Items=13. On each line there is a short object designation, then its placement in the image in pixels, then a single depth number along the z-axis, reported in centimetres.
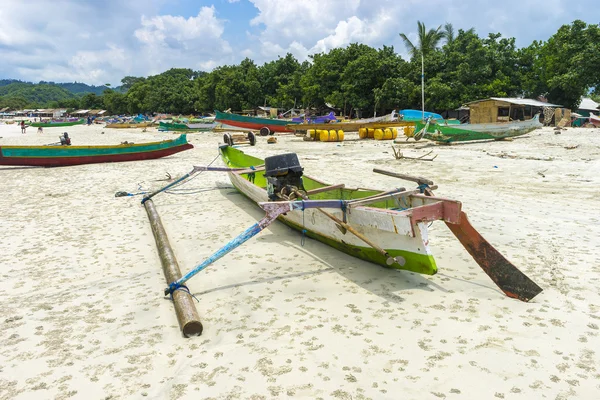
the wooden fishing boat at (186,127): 3353
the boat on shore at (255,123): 2697
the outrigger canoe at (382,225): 379
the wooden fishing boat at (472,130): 1784
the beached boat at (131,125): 4497
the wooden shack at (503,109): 2562
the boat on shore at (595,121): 2786
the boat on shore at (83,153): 1365
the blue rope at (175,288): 395
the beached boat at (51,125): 5636
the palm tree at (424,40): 2784
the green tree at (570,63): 2669
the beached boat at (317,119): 3073
